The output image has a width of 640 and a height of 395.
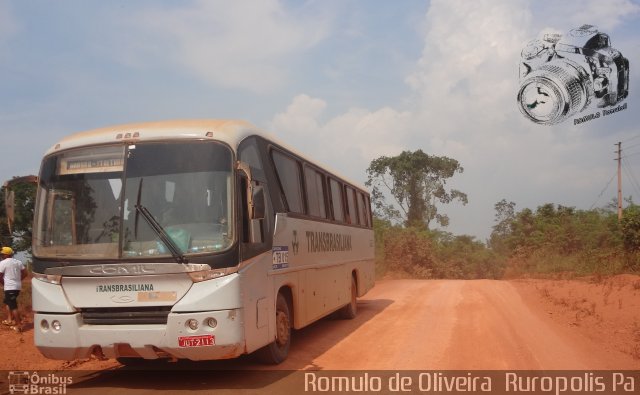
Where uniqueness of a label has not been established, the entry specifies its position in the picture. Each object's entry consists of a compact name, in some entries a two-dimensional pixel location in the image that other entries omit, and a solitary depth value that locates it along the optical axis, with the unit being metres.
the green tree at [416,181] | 44.22
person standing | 11.09
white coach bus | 6.25
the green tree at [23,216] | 20.60
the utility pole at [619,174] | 32.17
